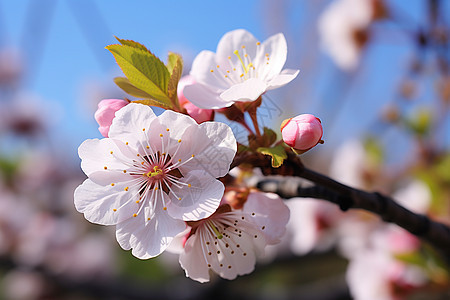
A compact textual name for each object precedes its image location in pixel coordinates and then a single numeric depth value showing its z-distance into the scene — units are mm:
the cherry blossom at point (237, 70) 227
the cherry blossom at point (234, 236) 235
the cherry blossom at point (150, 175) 222
